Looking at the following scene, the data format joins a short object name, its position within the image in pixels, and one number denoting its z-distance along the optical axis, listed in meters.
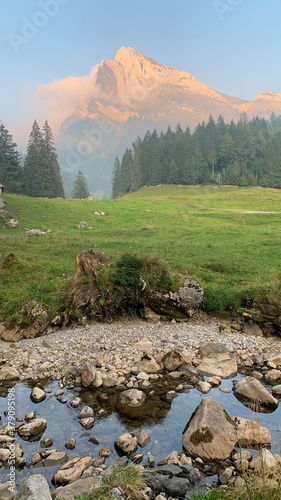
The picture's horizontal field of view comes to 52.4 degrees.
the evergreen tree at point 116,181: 125.62
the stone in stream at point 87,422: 8.54
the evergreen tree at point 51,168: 76.07
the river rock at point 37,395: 9.83
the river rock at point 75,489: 5.59
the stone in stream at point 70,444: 7.68
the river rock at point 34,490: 4.93
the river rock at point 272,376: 11.11
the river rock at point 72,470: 6.51
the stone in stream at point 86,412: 9.02
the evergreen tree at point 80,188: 105.38
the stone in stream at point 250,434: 7.65
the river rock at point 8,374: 11.16
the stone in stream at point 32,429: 8.12
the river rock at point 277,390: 10.11
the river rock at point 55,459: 7.08
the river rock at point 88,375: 10.66
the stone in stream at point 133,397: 9.71
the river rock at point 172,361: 11.85
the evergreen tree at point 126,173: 119.93
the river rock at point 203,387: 10.34
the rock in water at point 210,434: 7.33
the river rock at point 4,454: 7.15
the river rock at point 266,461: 6.47
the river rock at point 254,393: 9.49
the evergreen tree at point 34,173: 74.62
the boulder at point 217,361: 11.62
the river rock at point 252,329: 15.20
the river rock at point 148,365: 11.68
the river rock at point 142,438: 7.82
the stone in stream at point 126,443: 7.53
